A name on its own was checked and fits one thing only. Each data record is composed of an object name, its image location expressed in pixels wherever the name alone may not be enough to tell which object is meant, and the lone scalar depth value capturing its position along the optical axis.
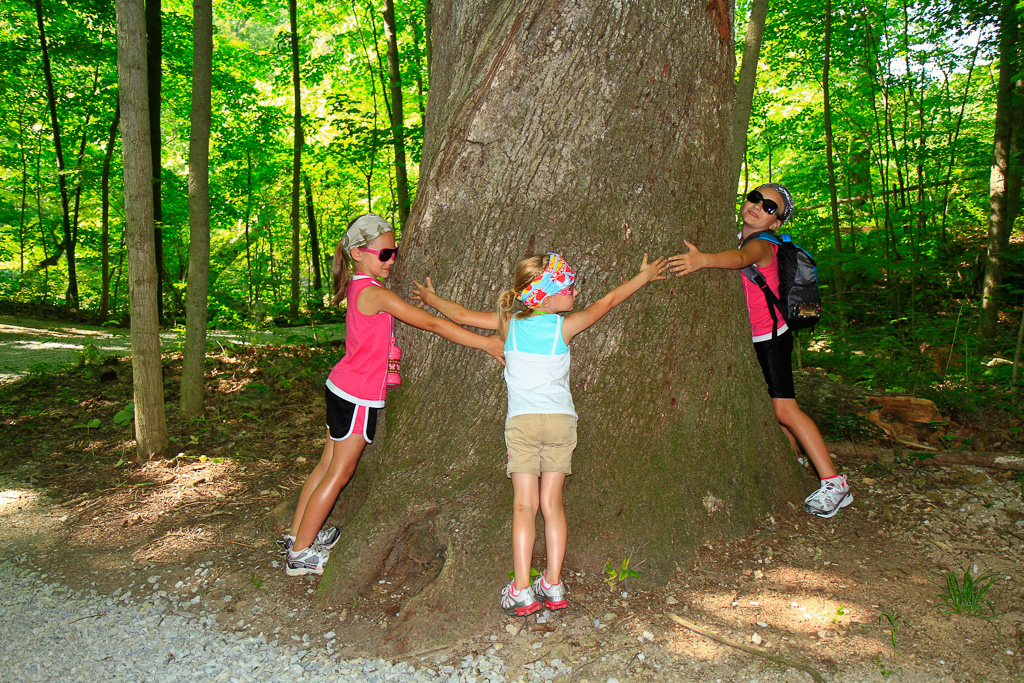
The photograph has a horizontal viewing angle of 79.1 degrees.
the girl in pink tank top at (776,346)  3.55
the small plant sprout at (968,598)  2.78
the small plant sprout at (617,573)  3.07
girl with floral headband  2.89
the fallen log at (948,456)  4.21
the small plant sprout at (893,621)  2.63
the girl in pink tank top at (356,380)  3.33
